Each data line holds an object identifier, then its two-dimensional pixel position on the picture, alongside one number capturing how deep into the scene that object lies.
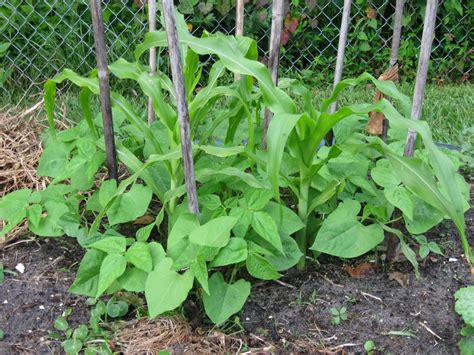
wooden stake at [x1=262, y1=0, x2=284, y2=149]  2.21
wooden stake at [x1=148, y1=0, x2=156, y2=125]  2.58
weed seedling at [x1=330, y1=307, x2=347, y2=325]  2.12
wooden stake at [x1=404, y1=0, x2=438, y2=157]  1.98
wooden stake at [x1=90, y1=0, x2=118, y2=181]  2.17
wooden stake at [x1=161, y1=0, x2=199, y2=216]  1.78
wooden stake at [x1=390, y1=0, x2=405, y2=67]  2.54
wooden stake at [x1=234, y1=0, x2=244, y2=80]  2.78
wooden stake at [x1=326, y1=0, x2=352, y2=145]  2.65
